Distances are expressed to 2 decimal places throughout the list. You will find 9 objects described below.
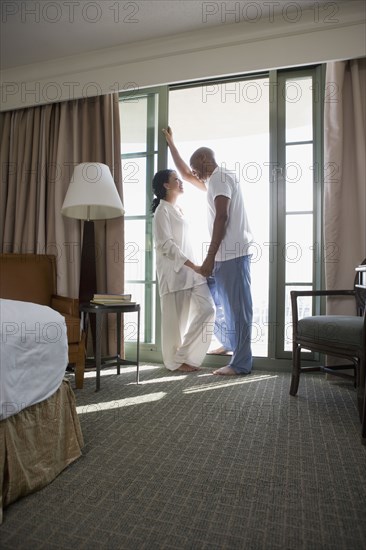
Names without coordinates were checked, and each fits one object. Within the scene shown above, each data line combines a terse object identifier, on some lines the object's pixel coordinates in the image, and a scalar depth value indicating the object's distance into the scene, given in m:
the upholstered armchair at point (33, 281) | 3.05
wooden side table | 2.66
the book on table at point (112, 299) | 2.80
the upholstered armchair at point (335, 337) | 2.07
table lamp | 3.07
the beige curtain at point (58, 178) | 3.51
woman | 3.18
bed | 1.27
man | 3.09
